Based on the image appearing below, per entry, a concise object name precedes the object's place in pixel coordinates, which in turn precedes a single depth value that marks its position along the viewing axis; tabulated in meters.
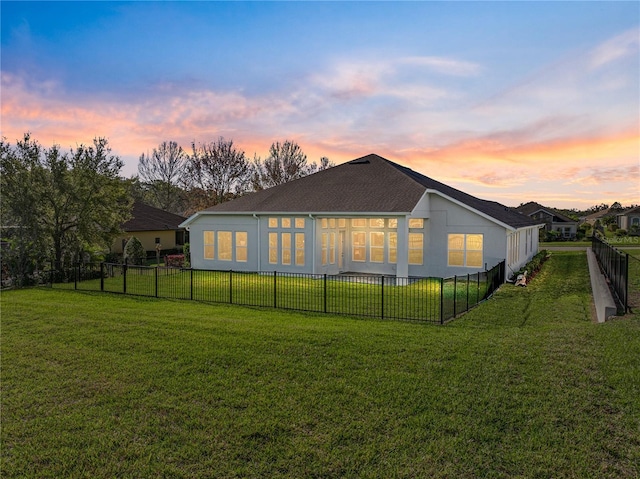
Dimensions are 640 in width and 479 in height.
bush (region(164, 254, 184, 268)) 27.29
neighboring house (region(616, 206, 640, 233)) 69.95
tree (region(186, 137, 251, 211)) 45.66
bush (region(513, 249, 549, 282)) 20.36
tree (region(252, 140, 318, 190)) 50.53
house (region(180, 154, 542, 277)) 19.36
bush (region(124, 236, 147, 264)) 25.65
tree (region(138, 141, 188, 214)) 52.41
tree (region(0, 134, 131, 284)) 18.48
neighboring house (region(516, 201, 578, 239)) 64.69
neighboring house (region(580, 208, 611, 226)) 94.50
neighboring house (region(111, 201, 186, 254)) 31.28
